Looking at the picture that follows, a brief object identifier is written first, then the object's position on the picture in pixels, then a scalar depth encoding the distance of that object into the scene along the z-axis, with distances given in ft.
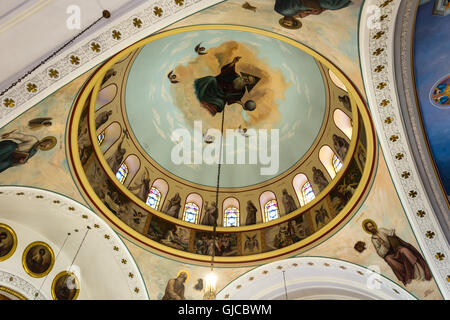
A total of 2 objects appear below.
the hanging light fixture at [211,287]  22.34
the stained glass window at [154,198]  42.88
